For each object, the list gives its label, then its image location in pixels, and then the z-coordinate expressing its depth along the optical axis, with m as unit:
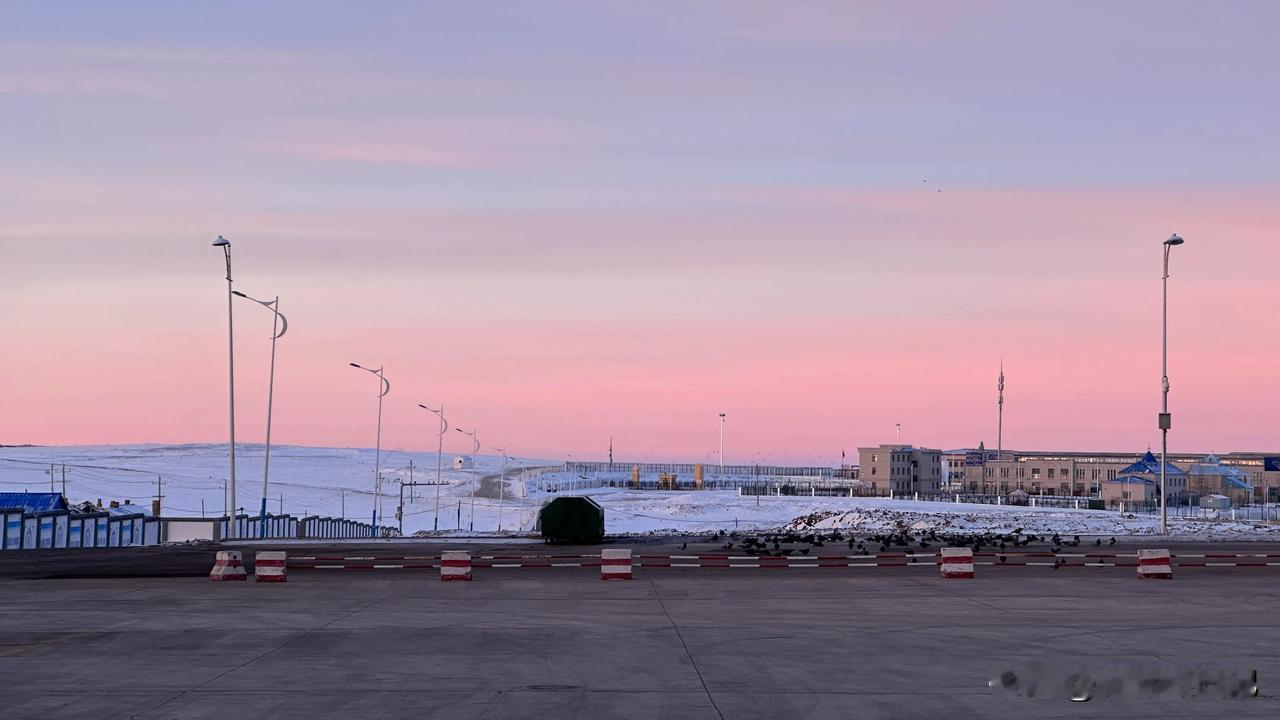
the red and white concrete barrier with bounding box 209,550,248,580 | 36.22
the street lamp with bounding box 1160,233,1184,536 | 64.88
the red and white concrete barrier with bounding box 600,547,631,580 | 36.56
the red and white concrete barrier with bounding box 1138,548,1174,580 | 36.88
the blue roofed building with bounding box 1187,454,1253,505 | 158.00
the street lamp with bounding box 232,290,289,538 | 75.12
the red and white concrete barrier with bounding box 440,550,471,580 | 36.47
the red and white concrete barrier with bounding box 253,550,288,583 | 36.03
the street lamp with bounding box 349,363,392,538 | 105.24
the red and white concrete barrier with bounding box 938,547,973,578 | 36.44
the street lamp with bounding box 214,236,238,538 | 65.85
